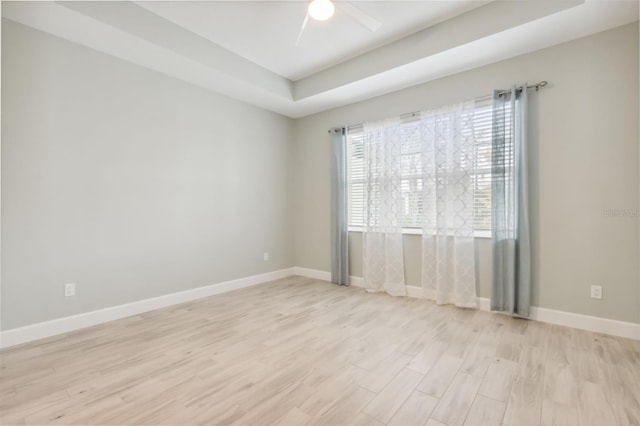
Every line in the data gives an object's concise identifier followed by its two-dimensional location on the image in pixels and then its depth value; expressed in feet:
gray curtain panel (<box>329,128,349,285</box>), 14.67
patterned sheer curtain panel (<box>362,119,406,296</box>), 12.87
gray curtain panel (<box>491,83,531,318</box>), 9.67
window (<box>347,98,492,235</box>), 10.76
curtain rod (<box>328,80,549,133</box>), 9.57
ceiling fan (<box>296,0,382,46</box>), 7.48
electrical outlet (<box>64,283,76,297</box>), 9.02
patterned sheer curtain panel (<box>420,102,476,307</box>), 10.96
